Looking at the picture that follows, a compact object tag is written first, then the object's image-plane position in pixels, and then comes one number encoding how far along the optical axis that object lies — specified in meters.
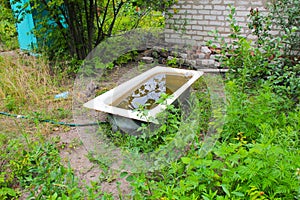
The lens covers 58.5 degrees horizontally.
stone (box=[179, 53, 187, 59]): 4.58
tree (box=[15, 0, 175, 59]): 4.33
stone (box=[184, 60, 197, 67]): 4.40
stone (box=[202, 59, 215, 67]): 4.25
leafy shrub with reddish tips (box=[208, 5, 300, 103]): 2.85
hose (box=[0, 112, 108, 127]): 2.90
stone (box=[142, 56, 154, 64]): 4.73
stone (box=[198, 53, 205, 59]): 4.35
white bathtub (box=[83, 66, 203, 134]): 2.39
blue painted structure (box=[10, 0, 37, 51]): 4.98
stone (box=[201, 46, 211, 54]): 4.39
